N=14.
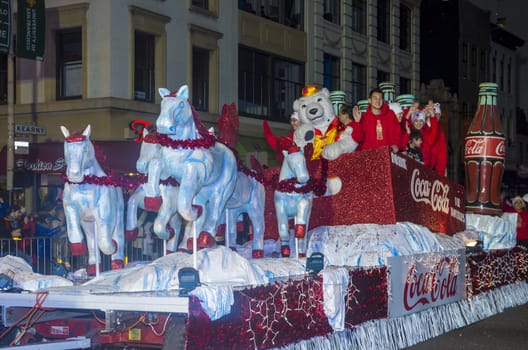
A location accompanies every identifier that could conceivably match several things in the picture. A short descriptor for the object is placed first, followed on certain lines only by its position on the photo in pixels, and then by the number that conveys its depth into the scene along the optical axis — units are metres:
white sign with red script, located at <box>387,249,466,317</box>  10.00
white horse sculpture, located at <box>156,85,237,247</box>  8.16
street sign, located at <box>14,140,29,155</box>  18.72
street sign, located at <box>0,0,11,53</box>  18.30
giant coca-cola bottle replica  14.79
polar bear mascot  11.48
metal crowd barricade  10.42
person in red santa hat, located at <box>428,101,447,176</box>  13.45
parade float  7.04
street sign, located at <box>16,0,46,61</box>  18.90
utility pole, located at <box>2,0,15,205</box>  18.42
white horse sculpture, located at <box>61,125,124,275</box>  8.50
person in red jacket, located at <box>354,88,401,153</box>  11.90
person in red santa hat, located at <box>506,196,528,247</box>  15.87
